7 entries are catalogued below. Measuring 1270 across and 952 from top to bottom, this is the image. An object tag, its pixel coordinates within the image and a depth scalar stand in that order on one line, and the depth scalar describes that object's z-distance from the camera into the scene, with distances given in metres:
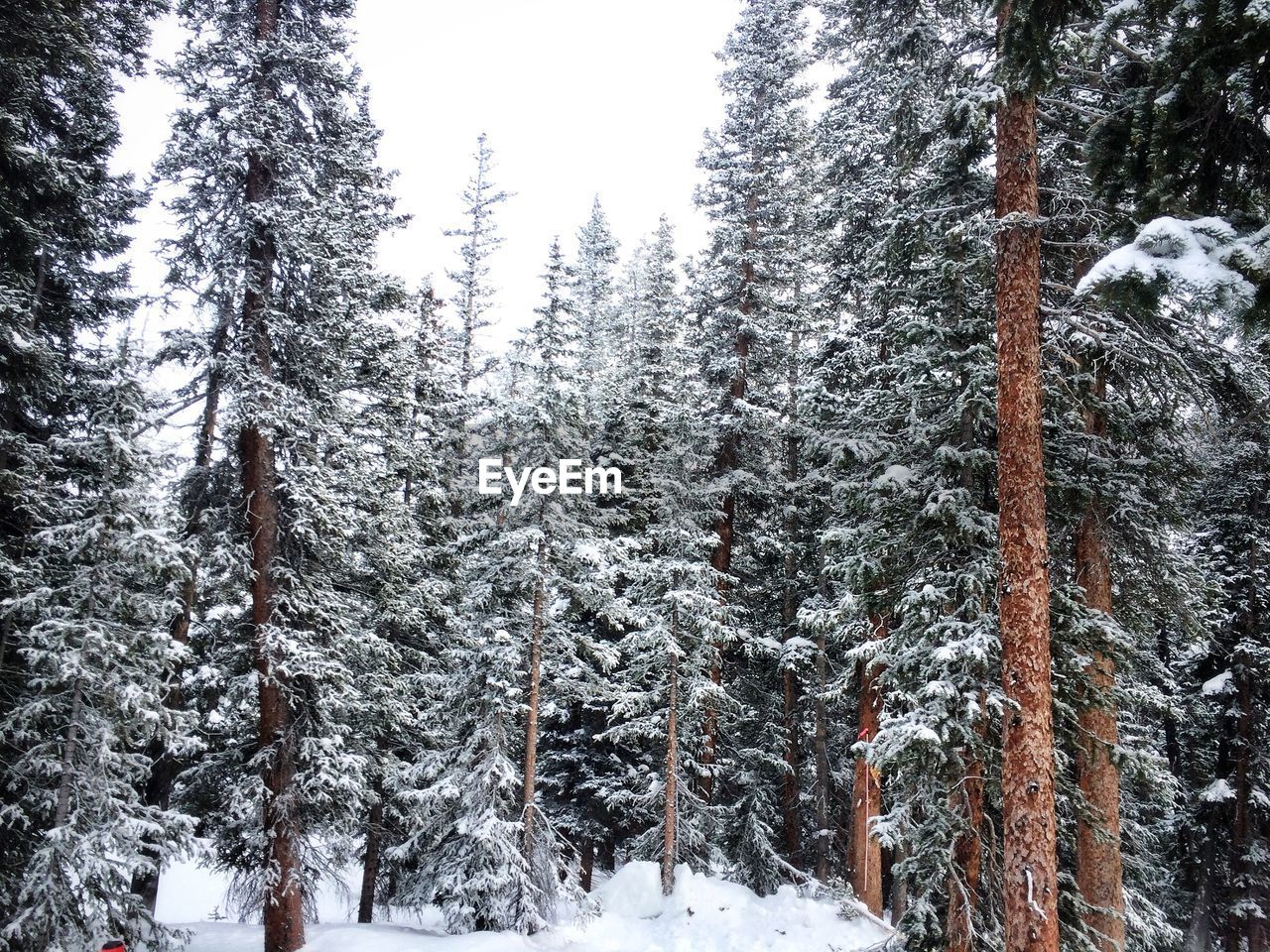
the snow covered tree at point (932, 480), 8.09
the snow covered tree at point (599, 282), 30.64
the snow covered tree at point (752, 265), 18.14
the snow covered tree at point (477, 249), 25.62
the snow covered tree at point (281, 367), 11.86
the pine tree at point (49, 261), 10.82
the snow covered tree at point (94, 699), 10.05
